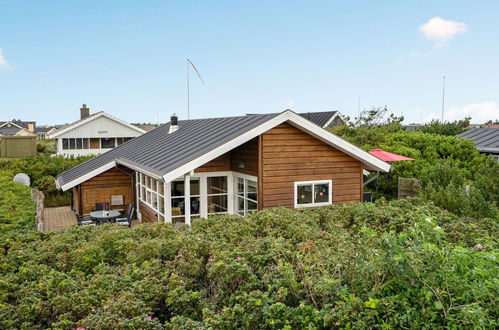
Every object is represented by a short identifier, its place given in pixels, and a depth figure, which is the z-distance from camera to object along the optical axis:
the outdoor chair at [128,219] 16.01
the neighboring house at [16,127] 76.56
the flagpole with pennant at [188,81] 22.33
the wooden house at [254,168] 12.60
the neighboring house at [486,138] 25.55
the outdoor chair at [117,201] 18.91
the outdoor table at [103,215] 15.70
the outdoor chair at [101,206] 18.25
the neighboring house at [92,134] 39.25
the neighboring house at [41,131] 93.62
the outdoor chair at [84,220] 16.03
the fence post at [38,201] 11.54
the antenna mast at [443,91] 43.67
